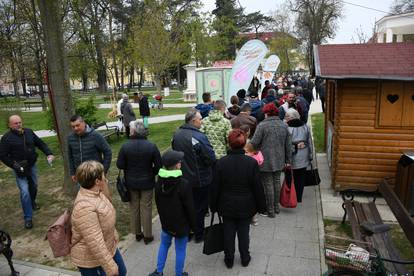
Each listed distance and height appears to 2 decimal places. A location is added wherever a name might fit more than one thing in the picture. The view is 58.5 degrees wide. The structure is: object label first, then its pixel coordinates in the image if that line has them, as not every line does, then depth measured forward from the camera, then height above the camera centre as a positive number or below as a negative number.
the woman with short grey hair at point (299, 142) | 6.16 -1.15
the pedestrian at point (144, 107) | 14.50 -1.16
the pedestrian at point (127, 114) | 12.26 -1.20
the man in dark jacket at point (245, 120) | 6.77 -0.84
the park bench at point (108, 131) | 12.55 -1.84
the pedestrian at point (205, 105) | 8.12 -0.66
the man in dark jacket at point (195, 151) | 4.86 -0.99
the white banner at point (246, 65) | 11.41 +0.28
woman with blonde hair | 3.00 -1.19
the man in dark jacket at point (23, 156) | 5.71 -1.16
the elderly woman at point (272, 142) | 5.74 -1.07
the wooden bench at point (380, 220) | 3.86 -1.93
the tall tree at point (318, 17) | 45.36 +6.74
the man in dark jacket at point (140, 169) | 4.75 -1.19
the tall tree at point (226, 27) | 42.34 +5.57
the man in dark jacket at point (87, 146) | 5.25 -0.95
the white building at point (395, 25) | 17.58 +2.11
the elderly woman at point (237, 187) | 4.05 -1.24
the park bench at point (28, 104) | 29.78 -1.89
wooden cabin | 6.25 -0.75
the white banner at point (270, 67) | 19.45 +0.31
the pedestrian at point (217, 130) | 5.72 -0.84
